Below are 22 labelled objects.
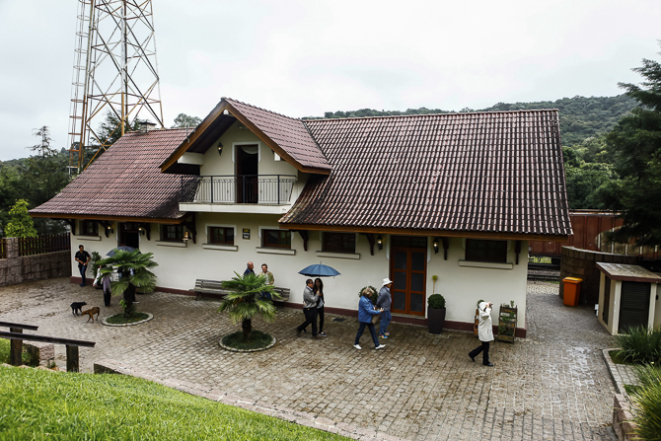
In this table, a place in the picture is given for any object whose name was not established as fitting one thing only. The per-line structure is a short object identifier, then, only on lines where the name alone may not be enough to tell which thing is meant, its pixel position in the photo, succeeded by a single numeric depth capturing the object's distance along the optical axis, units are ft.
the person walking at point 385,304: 36.36
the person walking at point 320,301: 37.73
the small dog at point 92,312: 41.81
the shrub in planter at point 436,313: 38.68
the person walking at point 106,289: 46.13
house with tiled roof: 38.65
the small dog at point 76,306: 43.56
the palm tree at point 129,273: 40.52
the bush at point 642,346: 29.89
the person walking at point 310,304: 37.01
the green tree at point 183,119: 207.92
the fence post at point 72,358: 25.88
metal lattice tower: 78.64
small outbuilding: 36.60
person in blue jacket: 34.14
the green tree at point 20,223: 64.59
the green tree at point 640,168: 39.88
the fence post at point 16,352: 24.95
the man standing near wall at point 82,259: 56.70
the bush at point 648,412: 17.34
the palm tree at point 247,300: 34.01
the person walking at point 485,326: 30.58
